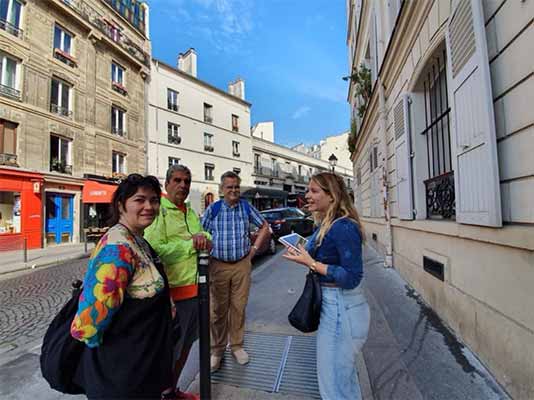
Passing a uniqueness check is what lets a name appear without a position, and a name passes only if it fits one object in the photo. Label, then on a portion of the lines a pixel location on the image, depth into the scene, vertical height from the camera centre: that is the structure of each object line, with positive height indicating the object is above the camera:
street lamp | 17.20 +3.12
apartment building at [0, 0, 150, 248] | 12.08 +5.20
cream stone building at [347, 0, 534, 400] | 2.15 +0.41
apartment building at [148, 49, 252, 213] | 21.11 +7.29
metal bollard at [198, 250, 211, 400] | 2.12 -0.80
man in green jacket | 2.13 -0.28
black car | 11.98 -0.40
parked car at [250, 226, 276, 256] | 8.96 -1.22
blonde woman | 1.75 -0.57
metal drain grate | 2.48 -1.49
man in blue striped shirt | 2.88 -0.57
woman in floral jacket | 1.33 -0.53
